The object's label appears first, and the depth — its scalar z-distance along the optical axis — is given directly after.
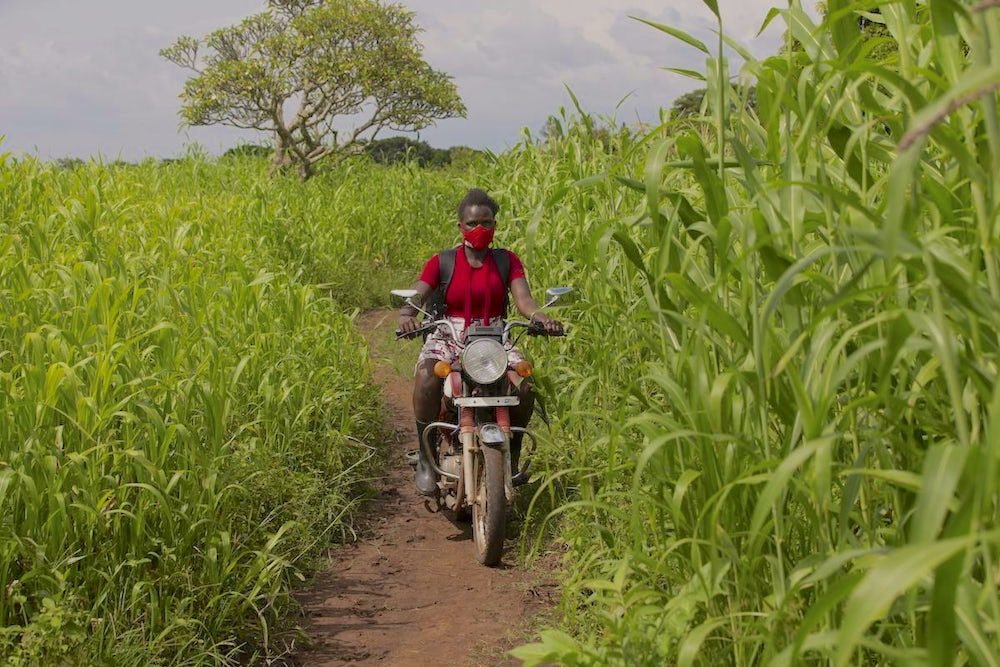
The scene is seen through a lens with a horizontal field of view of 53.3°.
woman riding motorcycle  5.20
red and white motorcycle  4.72
